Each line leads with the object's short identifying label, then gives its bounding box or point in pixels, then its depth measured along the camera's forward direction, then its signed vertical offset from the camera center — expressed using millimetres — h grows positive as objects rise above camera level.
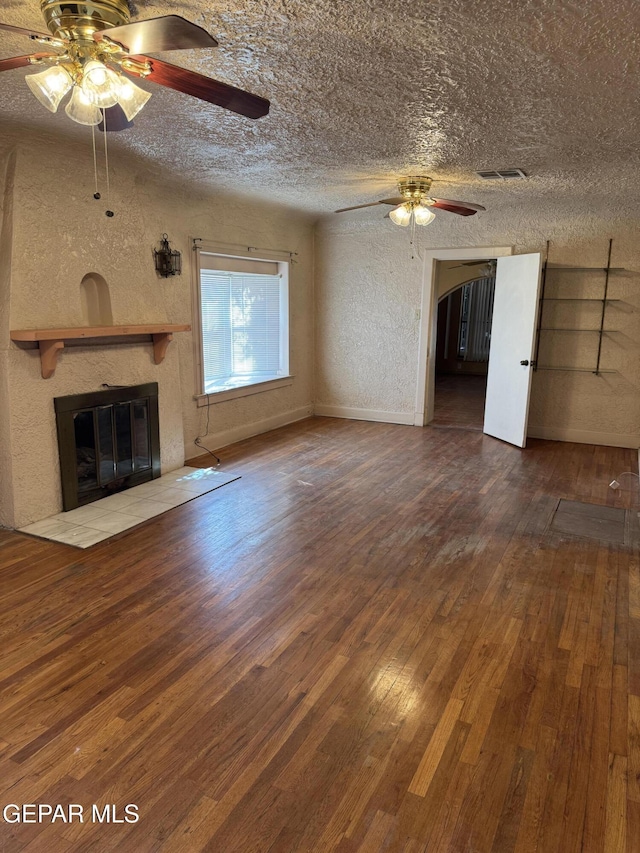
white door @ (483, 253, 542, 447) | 5641 -232
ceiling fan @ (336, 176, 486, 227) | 4145 +927
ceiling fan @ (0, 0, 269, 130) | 1606 +790
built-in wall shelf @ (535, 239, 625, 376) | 5754 +288
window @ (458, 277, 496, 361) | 11172 +90
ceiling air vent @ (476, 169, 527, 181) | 4086 +1135
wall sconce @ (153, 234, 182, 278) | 4582 +502
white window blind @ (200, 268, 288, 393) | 5600 -83
